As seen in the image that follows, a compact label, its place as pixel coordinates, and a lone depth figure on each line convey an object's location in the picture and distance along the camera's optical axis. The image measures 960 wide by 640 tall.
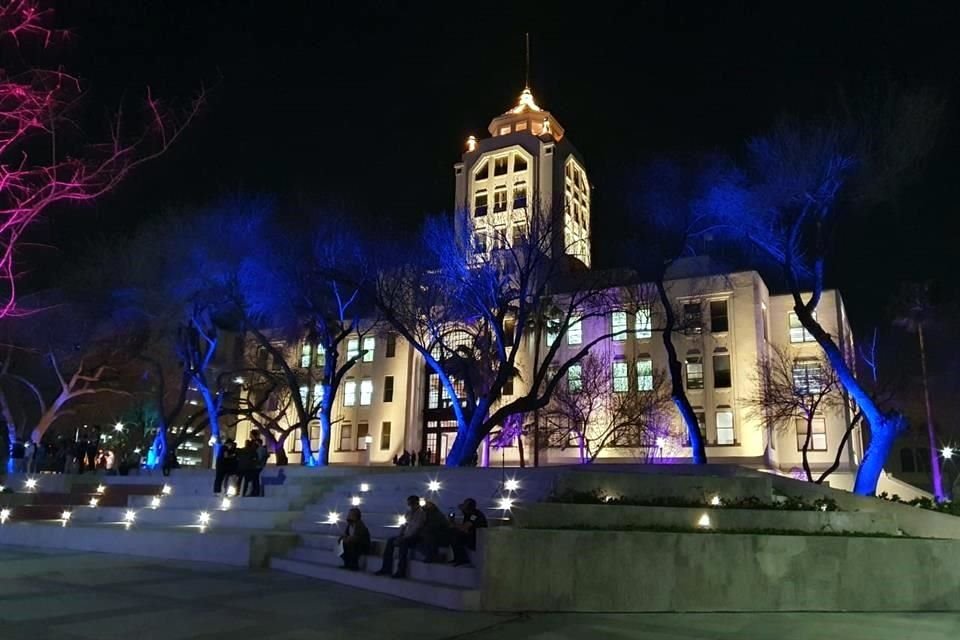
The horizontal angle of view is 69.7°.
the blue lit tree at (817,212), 18.50
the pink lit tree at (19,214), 11.26
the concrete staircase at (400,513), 9.84
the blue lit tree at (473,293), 21.30
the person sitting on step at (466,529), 10.46
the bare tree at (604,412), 38.16
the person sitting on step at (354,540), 11.27
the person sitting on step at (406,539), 10.56
